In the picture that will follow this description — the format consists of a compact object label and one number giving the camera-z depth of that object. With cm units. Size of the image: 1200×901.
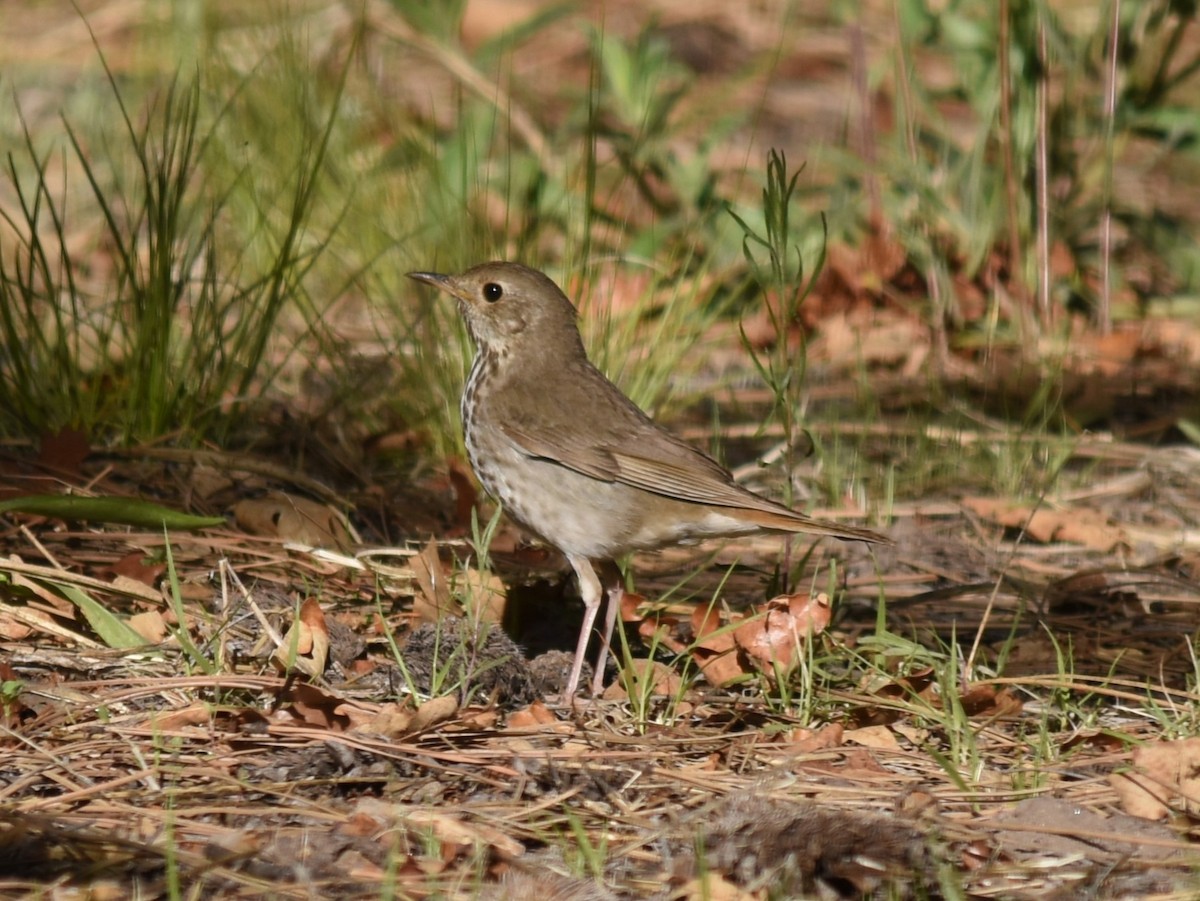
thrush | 836
